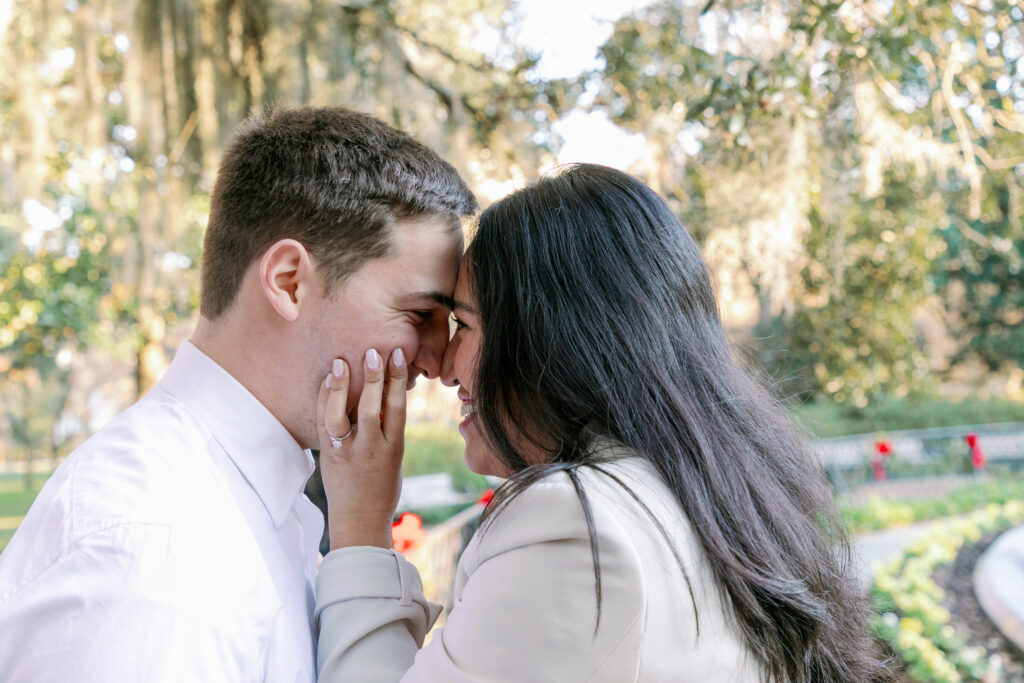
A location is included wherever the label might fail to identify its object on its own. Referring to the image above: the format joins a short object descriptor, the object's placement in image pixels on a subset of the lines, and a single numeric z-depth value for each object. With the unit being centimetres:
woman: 104
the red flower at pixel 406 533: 339
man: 100
